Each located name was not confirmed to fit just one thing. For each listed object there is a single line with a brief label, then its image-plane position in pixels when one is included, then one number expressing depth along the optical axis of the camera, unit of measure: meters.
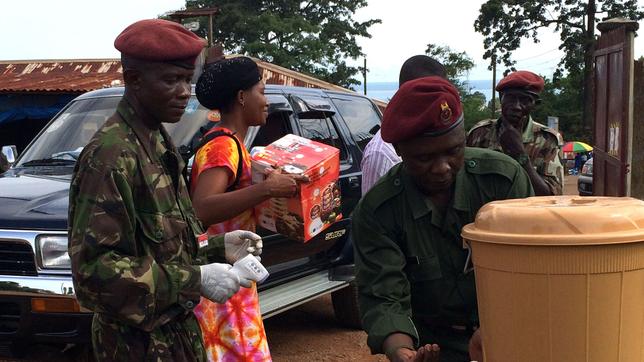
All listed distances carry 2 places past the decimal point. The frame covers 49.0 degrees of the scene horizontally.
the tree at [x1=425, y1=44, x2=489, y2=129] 48.44
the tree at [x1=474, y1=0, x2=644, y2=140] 33.75
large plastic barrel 1.46
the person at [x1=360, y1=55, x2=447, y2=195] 3.86
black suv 3.77
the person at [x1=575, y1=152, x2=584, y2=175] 31.96
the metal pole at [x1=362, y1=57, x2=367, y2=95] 40.75
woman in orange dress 2.86
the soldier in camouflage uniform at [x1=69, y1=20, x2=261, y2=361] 1.95
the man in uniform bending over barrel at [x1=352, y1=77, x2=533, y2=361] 2.06
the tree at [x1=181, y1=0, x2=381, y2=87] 36.19
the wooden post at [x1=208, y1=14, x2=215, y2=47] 12.99
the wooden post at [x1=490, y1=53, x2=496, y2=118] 37.31
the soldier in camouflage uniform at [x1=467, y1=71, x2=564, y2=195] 4.51
